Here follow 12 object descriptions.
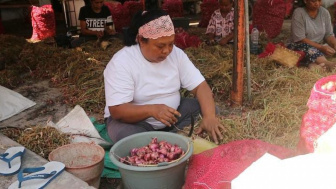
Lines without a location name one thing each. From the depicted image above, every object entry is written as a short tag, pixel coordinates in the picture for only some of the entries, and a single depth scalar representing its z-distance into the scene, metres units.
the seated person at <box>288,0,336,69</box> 4.81
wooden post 3.36
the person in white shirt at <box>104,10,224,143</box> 2.54
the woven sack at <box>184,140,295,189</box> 2.02
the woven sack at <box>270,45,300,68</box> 4.48
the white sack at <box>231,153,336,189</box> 1.29
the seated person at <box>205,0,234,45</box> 5.60
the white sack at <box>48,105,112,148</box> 2.90
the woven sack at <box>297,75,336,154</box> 1.73
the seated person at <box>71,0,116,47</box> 6.04
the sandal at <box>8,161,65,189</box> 2.01
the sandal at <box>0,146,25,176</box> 2.17
